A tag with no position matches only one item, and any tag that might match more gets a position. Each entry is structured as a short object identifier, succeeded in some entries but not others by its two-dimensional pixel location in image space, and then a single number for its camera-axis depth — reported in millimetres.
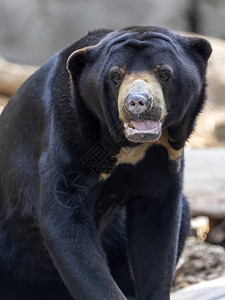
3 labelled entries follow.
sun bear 6633
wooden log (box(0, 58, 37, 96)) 19219
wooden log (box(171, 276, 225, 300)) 8219
